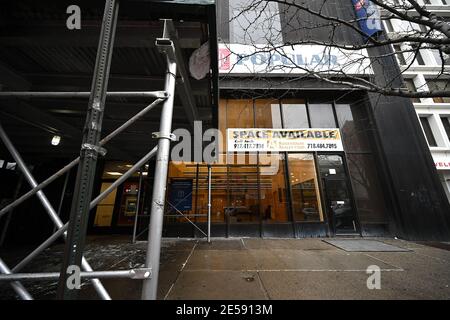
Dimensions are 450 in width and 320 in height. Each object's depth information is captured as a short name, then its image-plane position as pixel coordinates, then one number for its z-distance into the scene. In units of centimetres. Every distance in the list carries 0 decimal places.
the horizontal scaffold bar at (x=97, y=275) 159
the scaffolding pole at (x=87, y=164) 132
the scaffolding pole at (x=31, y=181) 210
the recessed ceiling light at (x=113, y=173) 919
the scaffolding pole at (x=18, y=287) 187
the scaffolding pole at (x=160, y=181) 169
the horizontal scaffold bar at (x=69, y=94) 204
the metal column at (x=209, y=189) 668
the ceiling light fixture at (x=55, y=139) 546
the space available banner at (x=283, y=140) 877
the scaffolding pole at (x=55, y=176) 203
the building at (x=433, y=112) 1220
